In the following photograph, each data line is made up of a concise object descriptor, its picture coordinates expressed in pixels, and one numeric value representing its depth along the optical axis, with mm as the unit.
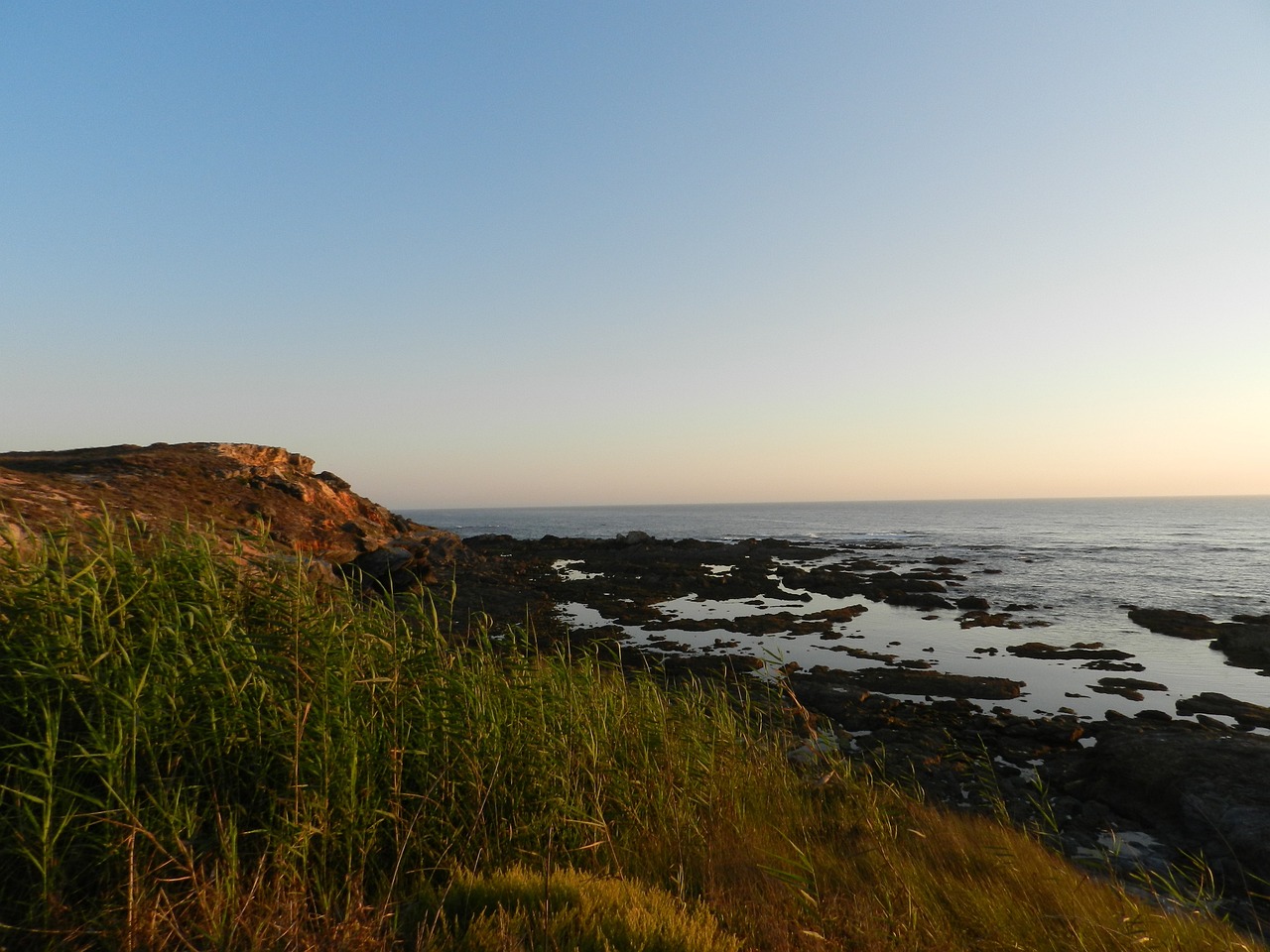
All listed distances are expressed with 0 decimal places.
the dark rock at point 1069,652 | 19734
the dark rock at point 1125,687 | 15838
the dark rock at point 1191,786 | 8320
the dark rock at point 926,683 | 15672
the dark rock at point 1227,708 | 13398
